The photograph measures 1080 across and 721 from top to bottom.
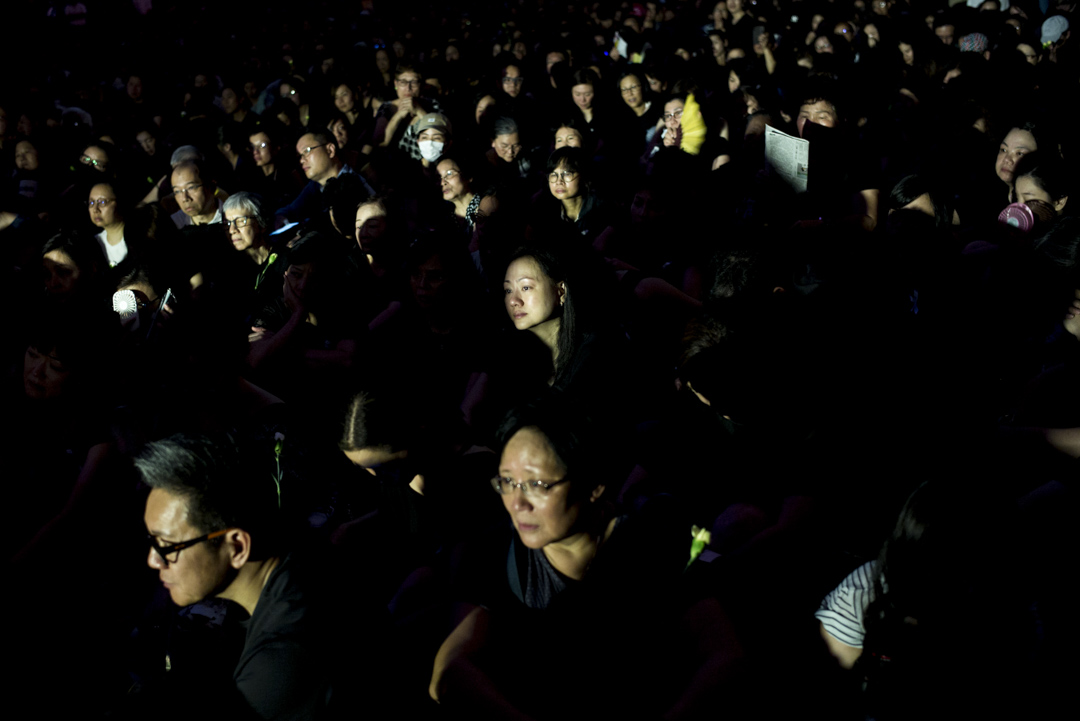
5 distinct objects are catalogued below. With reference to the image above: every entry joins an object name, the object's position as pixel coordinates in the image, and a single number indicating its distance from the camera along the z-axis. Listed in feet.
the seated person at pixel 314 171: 17.87
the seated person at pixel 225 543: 5.57
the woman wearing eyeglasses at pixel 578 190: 15.24
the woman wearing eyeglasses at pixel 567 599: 5.81
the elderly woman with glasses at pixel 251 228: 15.02
